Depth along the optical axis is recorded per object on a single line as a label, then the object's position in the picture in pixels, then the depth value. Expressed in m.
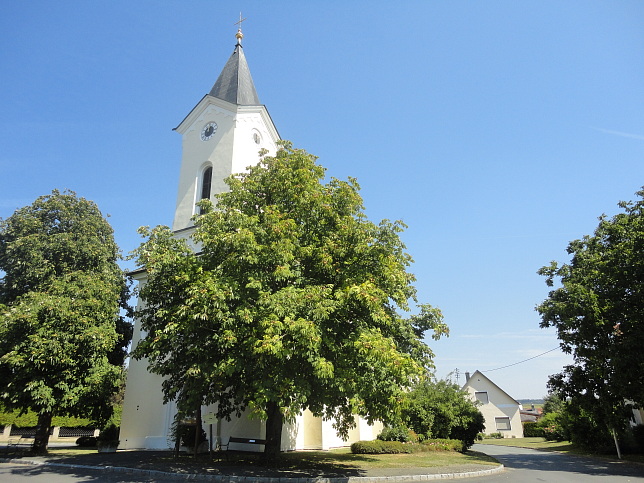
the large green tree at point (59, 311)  17.52
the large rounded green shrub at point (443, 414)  22.62
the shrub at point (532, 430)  48.38
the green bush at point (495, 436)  51.38
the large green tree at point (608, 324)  17.44
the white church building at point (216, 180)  20.92
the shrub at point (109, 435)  20.25
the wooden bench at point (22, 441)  26.52
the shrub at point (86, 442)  23.42
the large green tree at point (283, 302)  10.89
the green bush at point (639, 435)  23.27
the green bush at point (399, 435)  22.02
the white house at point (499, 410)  53.08
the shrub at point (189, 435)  17.58
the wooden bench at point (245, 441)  16.17
